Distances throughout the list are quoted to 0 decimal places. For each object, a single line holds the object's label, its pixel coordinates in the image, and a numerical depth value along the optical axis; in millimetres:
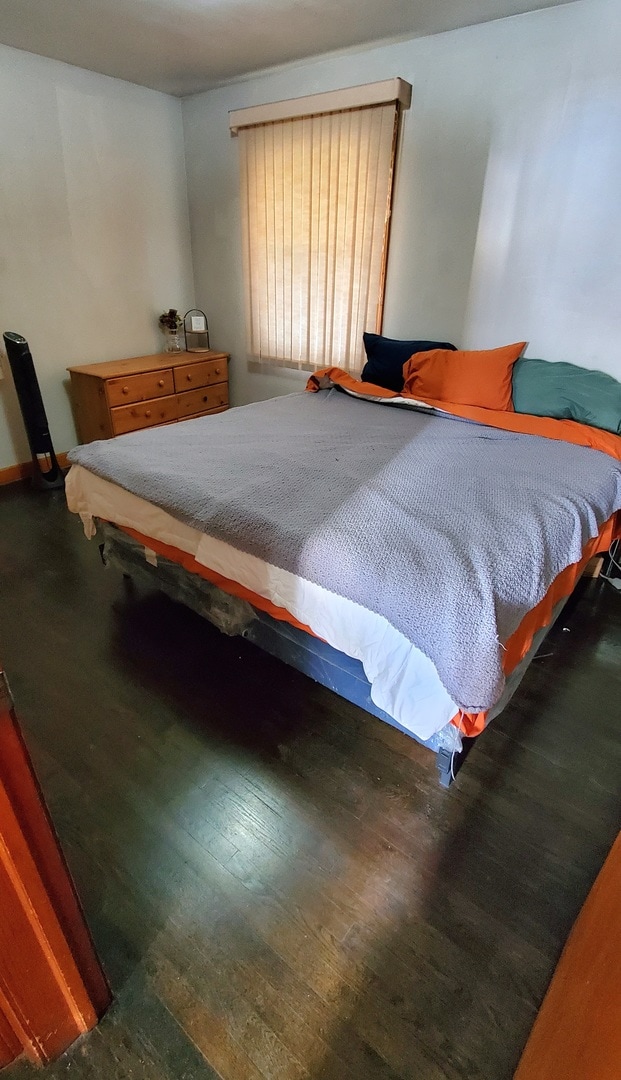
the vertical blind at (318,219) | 2787
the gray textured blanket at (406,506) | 1201
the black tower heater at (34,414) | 2922
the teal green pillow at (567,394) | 2281
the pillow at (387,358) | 2844
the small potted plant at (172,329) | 3811
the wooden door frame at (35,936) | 725
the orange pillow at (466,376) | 2516
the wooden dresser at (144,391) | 3246
